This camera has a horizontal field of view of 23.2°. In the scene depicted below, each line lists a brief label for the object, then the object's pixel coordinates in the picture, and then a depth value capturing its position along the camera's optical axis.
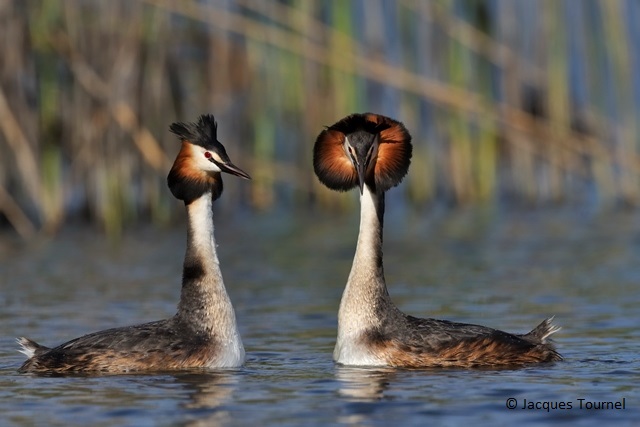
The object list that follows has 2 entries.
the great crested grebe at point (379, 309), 10.55
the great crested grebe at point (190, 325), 10.39
